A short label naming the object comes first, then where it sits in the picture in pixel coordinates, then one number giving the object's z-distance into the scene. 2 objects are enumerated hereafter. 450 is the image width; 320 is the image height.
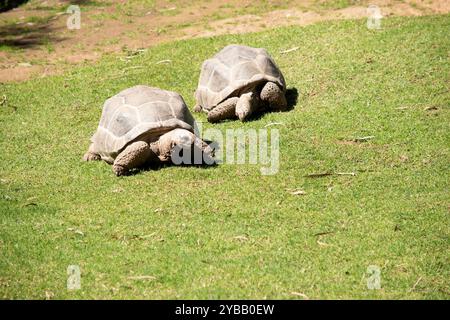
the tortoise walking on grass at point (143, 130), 16.08
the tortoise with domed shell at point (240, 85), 19.66
